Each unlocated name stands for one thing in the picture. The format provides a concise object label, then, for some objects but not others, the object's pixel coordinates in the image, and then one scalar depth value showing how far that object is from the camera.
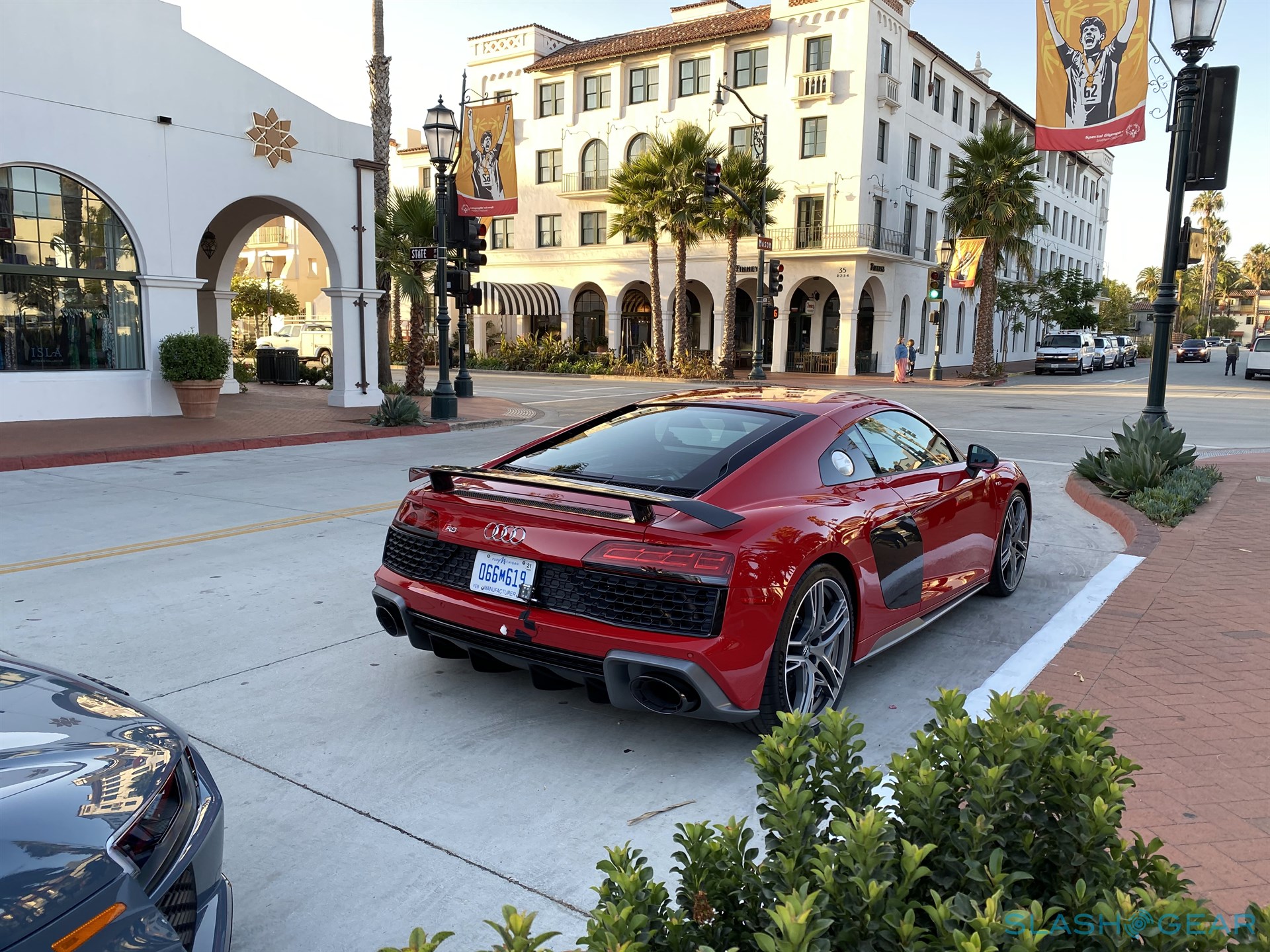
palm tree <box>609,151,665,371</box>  37.00
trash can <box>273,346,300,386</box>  28.47
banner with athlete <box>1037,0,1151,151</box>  11.94
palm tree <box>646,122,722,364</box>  36.03
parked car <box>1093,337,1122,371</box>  52.71
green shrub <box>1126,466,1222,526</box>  8.70
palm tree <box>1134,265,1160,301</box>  128.25
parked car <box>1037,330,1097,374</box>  46.84
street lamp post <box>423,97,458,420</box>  17.98
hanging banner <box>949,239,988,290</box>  38.13
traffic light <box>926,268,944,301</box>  39.16
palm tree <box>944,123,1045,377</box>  39.53
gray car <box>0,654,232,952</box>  1.72
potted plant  16.62
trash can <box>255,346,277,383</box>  28.72
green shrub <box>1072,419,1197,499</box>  9.91
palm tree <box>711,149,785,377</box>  35.84
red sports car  3.70
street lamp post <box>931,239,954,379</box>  39.03
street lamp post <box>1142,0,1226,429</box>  10.09
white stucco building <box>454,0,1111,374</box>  39.62
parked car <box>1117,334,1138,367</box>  59.88
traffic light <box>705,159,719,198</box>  29.00
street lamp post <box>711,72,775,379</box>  34.25
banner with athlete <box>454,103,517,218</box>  21.89
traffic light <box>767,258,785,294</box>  34.41
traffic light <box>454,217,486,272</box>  19.75
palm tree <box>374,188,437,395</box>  25.62
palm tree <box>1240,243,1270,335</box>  123.56
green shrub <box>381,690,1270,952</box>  1.68
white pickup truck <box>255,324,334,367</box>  36.41
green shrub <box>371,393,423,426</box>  17.34
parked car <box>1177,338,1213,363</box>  67.25
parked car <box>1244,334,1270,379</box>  41.62
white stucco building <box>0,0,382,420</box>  15.29
